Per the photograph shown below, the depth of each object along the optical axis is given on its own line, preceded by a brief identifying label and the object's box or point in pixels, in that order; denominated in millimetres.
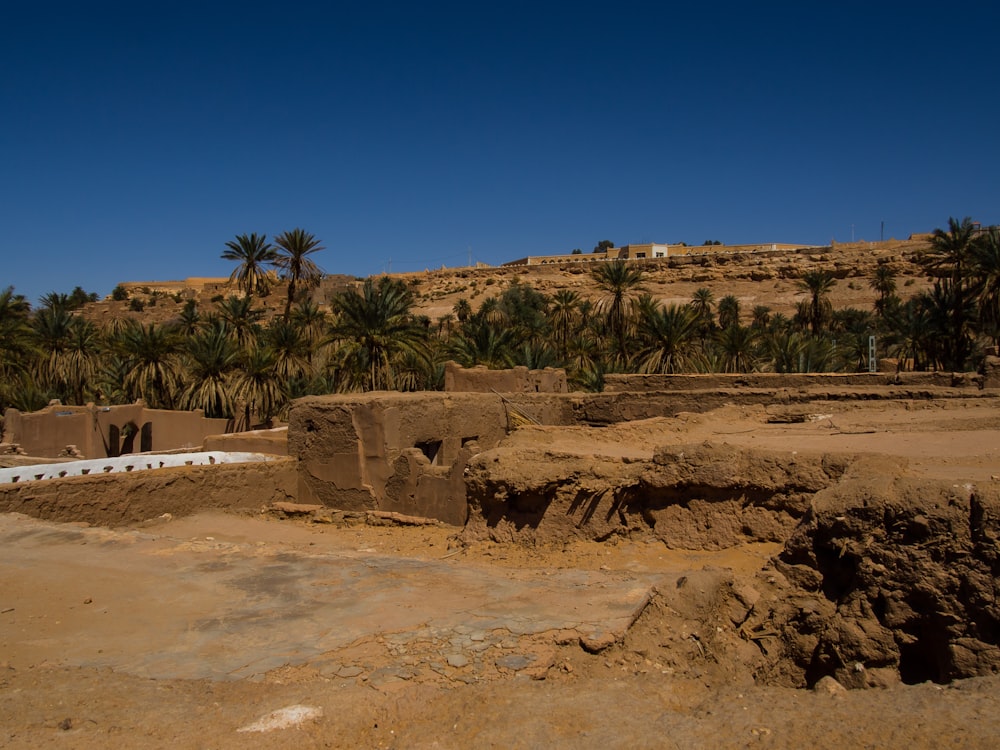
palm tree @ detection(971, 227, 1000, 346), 26047
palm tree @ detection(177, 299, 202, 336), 34688
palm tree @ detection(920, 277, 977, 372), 28062
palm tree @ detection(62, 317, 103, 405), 29438
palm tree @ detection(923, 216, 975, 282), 28281
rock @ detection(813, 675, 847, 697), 4289
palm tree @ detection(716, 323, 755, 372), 27453
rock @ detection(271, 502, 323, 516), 12320
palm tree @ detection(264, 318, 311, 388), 27266
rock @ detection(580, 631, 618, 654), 5301
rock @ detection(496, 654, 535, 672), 5195
